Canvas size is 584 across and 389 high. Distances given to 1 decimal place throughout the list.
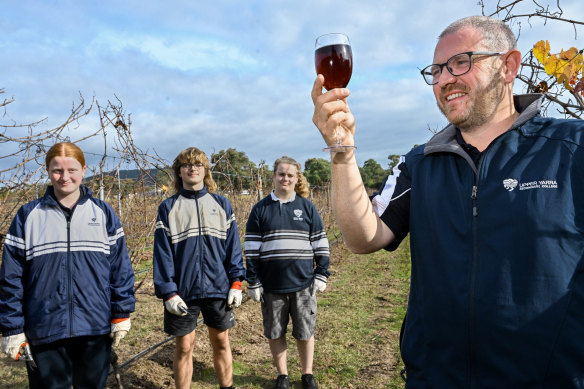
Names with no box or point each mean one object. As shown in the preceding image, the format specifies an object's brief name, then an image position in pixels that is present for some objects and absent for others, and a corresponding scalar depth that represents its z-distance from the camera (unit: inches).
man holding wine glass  40.1
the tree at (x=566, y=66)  64.2
